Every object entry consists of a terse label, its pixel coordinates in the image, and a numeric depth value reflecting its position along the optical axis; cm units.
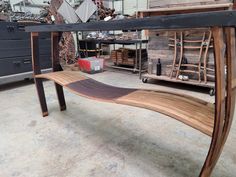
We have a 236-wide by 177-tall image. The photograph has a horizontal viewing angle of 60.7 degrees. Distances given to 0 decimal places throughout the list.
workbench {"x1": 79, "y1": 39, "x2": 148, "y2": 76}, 355
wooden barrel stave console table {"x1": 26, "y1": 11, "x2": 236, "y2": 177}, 75
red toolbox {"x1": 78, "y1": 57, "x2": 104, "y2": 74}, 416
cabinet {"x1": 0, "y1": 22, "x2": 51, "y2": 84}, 299
